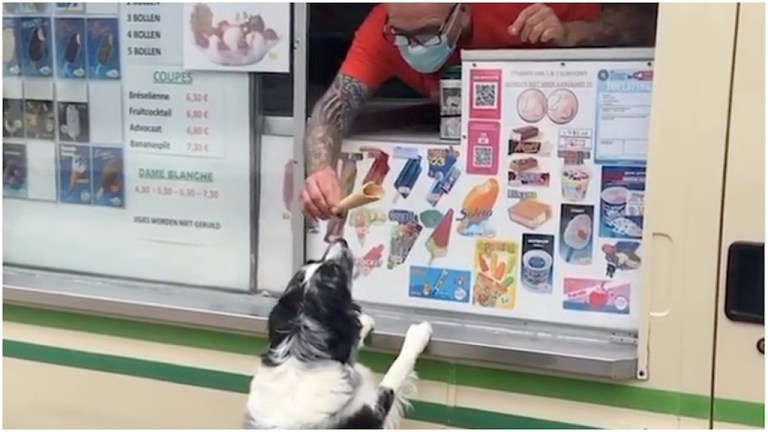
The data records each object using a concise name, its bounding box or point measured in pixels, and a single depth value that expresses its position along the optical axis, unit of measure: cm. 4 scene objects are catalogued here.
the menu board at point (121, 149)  274
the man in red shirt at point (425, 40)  243
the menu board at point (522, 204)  226
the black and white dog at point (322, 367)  223
